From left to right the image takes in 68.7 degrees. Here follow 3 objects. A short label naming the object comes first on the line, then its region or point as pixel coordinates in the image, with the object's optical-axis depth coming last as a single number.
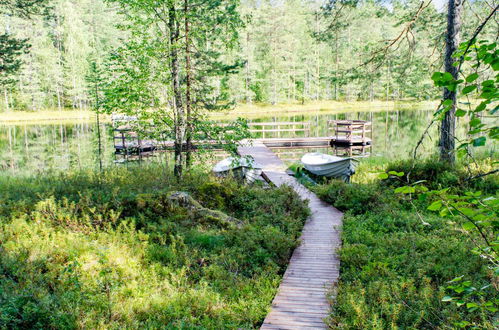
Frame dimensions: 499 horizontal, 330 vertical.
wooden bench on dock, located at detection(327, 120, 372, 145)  24.31
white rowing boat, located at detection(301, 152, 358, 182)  14.19
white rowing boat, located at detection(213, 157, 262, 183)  14.07
